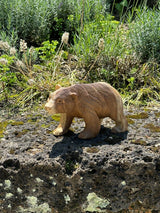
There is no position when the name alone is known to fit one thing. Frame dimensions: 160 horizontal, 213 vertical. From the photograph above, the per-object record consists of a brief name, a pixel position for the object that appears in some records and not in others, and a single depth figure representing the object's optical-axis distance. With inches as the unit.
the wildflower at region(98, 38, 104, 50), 123.2
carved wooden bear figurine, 86.5
